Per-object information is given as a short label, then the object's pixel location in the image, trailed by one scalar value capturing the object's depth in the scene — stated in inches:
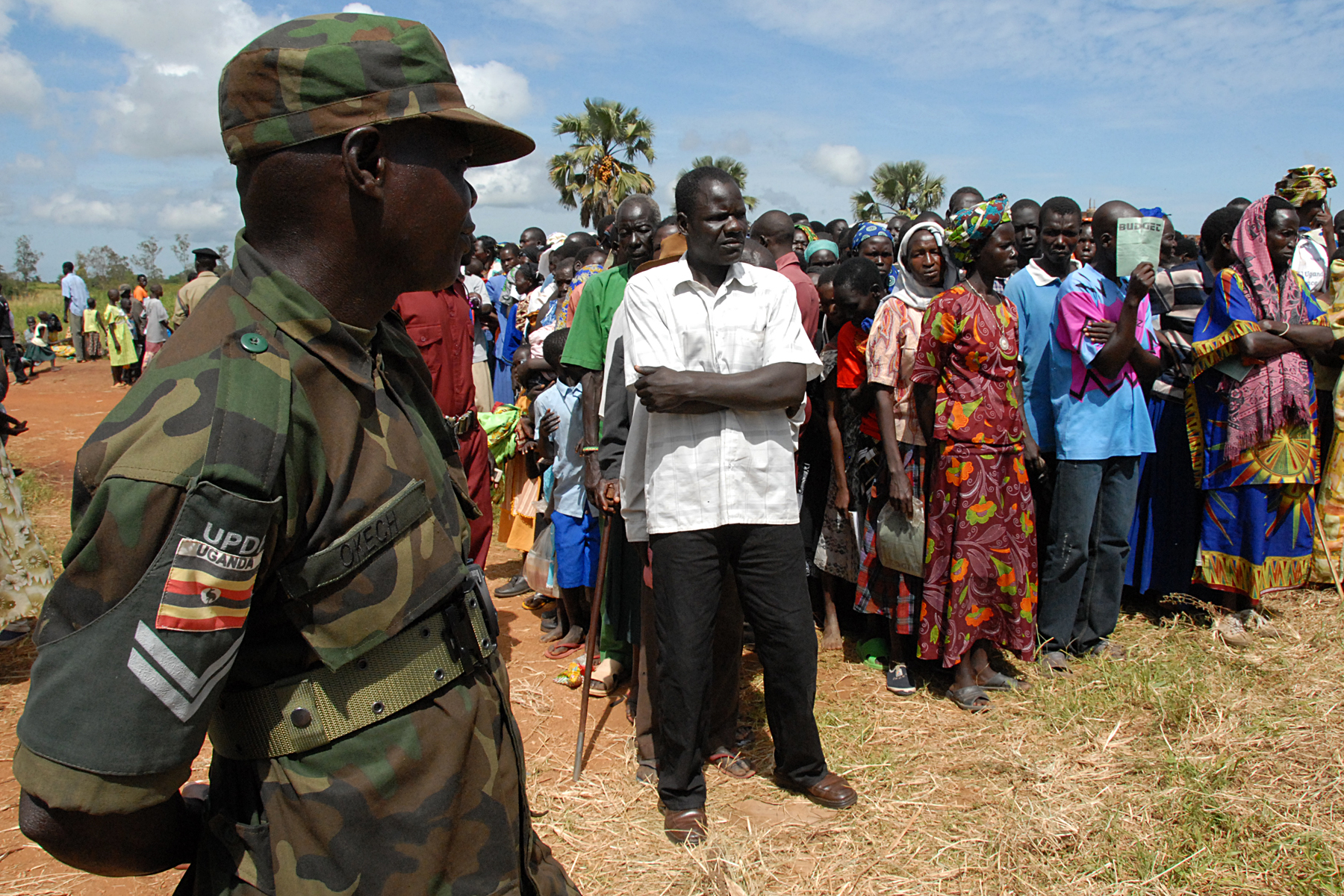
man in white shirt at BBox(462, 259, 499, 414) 257.9
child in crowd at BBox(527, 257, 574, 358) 205.3
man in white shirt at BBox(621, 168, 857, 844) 112.0
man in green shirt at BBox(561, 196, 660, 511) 144.2
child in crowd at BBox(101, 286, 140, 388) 598.5
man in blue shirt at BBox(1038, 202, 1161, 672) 161.9
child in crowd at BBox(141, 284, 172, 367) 567.2
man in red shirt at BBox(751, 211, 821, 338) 171.3
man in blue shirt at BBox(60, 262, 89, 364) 701.9
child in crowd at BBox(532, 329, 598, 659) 176.4
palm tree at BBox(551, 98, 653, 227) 807.7
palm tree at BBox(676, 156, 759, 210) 864.9
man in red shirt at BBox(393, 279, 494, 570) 168.6
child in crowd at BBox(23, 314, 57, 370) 693.3
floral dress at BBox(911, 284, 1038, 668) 148.5
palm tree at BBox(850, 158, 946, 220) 991.6
